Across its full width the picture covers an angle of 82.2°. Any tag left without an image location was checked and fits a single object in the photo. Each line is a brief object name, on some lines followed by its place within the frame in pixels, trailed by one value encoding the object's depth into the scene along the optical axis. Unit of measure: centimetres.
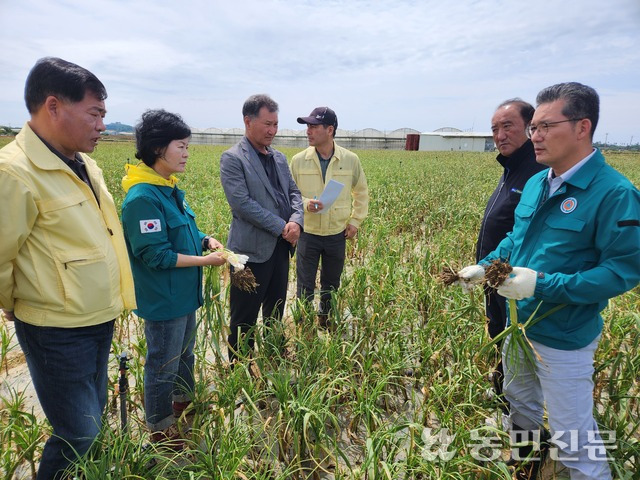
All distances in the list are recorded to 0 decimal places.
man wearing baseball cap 355
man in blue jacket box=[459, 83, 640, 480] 157
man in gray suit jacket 272
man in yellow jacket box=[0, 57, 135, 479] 143
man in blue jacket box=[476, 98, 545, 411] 243
